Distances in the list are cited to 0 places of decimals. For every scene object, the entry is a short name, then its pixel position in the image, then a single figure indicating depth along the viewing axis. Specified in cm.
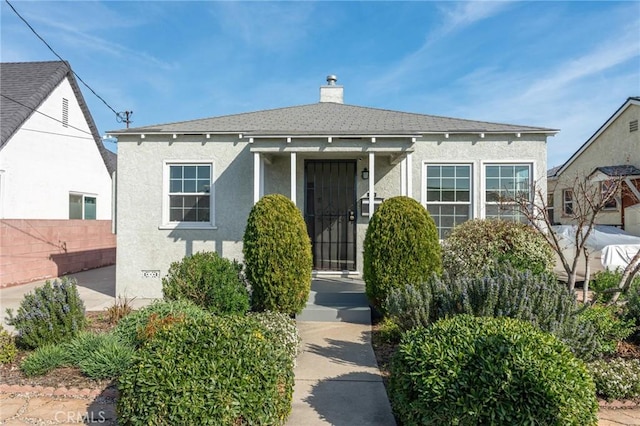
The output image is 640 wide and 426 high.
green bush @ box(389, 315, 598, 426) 252
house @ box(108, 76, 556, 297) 838
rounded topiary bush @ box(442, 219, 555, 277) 636
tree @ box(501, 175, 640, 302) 496
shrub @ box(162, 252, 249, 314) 555
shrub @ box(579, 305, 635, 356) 431
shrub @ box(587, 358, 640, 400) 346
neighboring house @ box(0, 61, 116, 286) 1086
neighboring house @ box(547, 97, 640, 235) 1367
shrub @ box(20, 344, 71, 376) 396
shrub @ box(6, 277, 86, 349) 457
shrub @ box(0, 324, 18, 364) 433
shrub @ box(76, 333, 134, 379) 382
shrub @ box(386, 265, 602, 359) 388
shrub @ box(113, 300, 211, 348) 436
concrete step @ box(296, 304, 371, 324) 619
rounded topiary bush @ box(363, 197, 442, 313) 567
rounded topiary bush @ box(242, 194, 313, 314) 569
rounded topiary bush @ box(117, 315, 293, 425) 257
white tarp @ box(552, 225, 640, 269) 817
